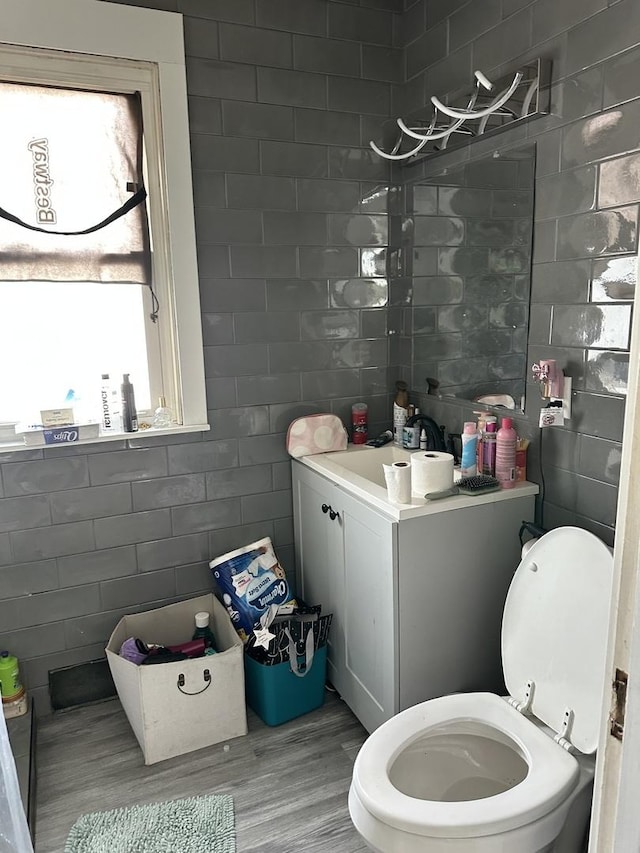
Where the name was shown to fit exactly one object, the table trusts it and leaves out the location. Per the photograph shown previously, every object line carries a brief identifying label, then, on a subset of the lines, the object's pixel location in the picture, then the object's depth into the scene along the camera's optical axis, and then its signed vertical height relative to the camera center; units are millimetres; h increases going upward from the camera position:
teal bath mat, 1772 -1478
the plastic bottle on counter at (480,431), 2074 -415
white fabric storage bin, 2057 -1284
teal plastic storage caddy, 2201 -1336
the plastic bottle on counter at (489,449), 2043 -465
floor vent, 2354 -1382
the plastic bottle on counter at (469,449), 2084 -473
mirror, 1999 +102
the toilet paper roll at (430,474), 1900 -503
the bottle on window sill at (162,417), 2354 -393
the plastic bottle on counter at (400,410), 2517 -413
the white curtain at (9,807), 1205 -958
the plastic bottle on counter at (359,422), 2564 -464
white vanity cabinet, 1875 -884
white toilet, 1346 -1062
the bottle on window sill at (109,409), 2266 -344
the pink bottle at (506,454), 1958 -465
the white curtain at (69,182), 2086 +442
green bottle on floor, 2176 -1238
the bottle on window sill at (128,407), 2254 -338
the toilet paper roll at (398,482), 1858 -514
